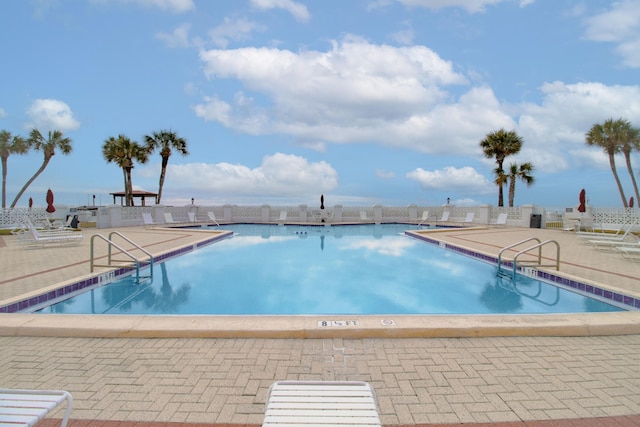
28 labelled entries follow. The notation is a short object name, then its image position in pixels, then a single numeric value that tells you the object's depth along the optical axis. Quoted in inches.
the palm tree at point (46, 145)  1107.9
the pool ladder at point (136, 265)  277.5
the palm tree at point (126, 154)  992.9
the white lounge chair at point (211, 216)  857.5
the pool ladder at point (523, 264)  289.5
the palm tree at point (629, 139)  945.5
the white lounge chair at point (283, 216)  923.0
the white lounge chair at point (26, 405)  65.5
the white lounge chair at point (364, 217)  941.2
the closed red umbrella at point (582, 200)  675.4
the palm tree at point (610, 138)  960.9
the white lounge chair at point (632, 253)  329.4
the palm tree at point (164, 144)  1066.1
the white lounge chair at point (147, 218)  804.0
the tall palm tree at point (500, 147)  959.6
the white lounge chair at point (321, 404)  68.4
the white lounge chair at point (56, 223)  671.1
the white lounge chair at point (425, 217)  930.4
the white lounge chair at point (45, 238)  396.2
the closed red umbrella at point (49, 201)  707.4
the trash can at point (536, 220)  756.0
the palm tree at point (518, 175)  959.6
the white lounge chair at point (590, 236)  425.9
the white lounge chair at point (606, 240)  385.7
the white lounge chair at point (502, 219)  789.9
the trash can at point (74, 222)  689.6
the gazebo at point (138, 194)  1166.3
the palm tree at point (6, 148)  1075.9
